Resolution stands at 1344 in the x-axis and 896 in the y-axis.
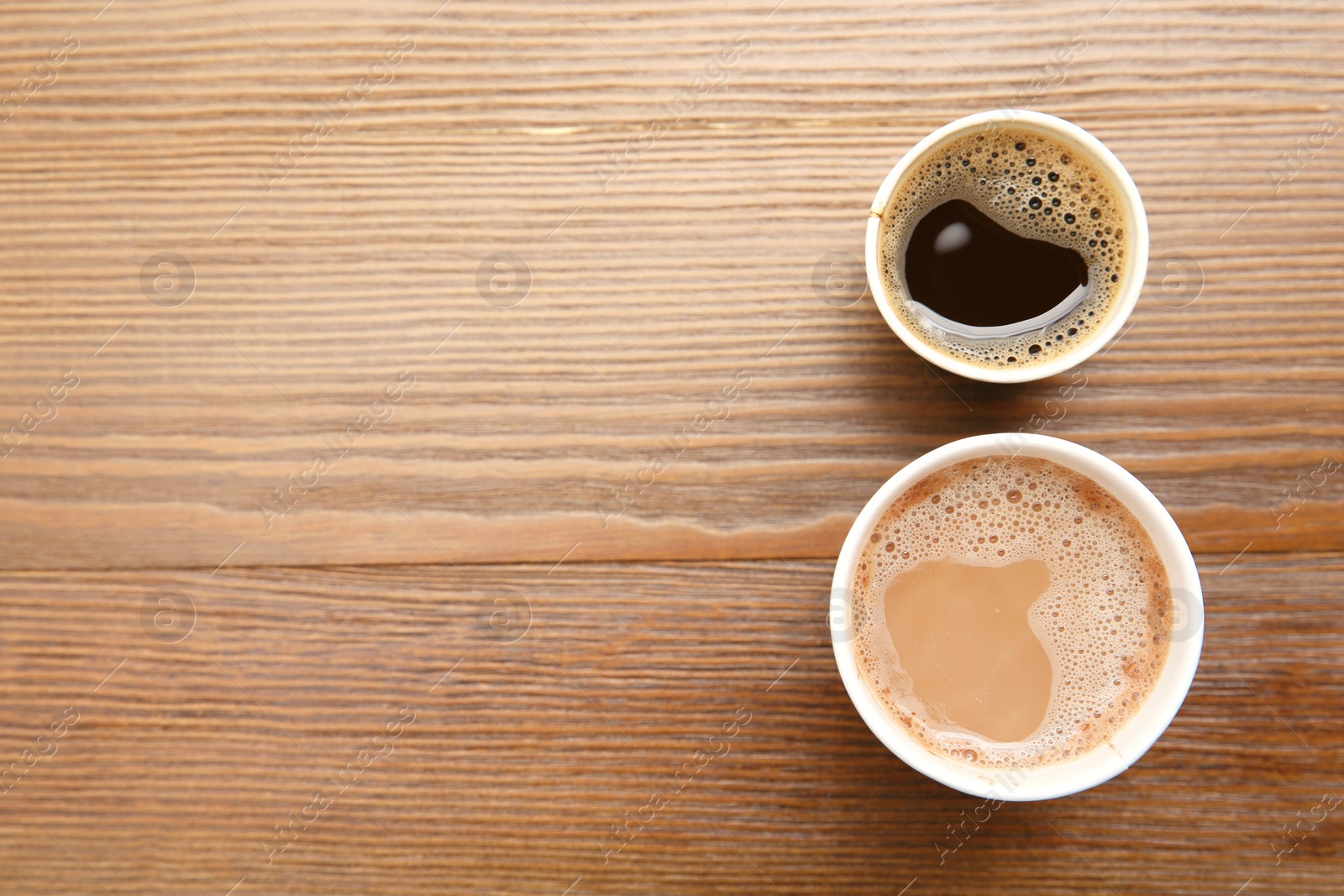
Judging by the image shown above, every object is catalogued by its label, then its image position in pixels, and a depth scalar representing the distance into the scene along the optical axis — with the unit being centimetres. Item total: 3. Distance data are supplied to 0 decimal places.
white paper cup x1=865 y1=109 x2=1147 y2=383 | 50
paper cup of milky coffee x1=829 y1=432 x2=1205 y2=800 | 49
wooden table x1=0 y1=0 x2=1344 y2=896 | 54
